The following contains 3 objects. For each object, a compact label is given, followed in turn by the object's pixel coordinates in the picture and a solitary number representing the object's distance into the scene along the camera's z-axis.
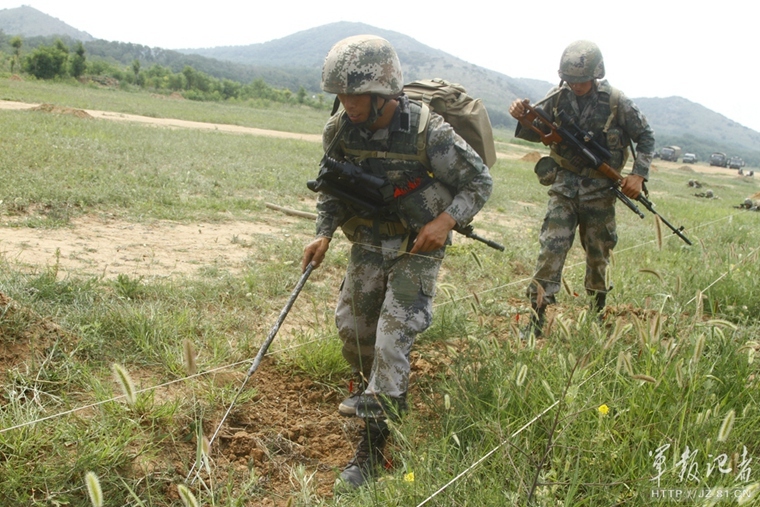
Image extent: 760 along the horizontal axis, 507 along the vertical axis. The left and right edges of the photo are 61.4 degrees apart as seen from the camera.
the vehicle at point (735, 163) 61.32
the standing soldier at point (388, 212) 2.90
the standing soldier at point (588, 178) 4.65
